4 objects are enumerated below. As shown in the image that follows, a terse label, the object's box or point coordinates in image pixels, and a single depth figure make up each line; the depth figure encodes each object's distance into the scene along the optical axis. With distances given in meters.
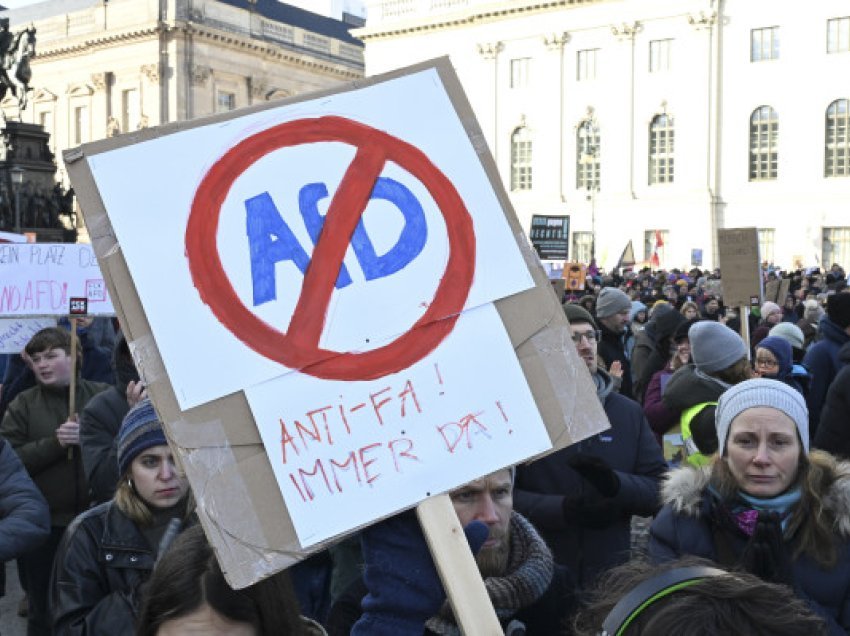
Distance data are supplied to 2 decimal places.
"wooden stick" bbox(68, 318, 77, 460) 4.56
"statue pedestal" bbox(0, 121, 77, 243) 16.83
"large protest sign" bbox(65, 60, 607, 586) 1.73
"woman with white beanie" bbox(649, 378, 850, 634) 2.36
